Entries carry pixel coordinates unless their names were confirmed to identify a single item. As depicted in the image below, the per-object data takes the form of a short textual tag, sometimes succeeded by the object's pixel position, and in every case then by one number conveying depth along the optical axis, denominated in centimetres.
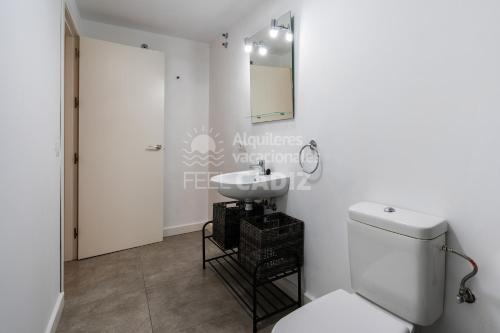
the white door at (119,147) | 250
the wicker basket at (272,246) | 169
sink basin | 178
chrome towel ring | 169
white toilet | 100
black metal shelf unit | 168
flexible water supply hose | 97
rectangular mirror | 187
